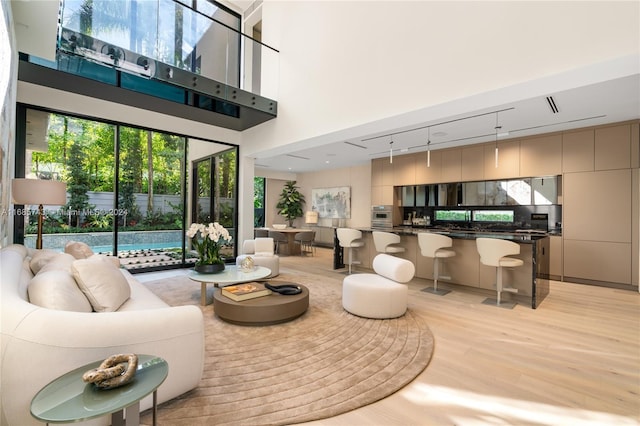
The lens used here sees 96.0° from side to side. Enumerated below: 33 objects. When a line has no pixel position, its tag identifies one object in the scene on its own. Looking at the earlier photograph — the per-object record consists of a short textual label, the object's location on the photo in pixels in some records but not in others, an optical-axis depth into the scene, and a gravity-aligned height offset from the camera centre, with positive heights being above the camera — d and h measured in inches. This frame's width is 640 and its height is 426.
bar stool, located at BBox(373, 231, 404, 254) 214.4 -20.0
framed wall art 395.5 +18.8
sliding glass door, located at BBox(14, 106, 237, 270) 182.9 +21.6
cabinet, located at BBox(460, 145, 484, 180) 259.2 +48.5
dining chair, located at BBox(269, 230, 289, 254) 341.4 -26.7
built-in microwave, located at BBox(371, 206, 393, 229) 327.0 -1.9
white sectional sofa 56.0 -26.7
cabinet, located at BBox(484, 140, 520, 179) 240.8 +47.9
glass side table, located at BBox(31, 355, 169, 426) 43.3 -30.4
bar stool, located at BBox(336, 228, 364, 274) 240.1 -19.2
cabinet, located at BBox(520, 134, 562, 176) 221.5 +48.1
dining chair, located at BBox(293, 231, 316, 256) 335.3 -26.1
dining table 347.9 -33.2
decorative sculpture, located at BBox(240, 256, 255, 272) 166.3 -29.2
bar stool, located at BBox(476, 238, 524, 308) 159.3 -22.1
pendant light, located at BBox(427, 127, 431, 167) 216.9 +64.9
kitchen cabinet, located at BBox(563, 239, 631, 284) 195.6 -31.3
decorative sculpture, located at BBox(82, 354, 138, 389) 49.2 -28.4
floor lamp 122.9 +9.1
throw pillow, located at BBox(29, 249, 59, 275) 100.4 -16.9
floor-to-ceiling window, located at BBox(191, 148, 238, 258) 268.3 +21.2
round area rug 72.7 -49.5
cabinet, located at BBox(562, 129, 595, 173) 207.8 +48.3
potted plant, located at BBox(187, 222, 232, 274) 157.9 -20.0
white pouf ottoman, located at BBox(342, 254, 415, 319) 136.9 -37.3
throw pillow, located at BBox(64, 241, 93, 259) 136.6 -18.1
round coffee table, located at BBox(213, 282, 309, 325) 124.3 -41.9
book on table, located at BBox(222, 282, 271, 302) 131.1 -36.5
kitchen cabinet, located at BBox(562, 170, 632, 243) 195.9 +7.8
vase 158.1 -30.3
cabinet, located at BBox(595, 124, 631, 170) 194.5 +48.1
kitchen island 165.8 -33.4
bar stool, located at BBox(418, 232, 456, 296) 186.5 -21.5
